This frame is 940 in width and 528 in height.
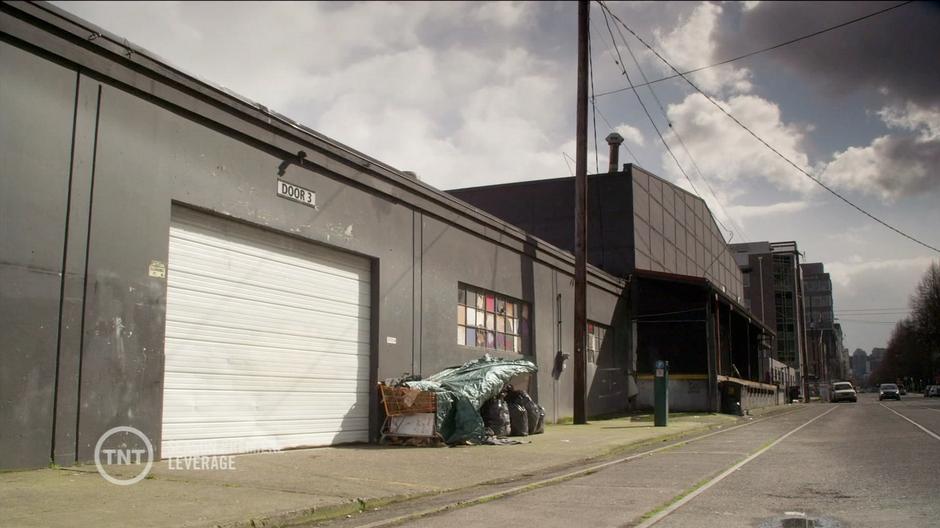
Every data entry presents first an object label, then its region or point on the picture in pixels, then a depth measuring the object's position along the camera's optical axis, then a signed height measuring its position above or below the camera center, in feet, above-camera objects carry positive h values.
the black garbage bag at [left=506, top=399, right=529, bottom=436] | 53.36 -3.86
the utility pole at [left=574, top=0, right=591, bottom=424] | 69.05 +12.41
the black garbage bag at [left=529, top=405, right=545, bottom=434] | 56.78 -4.48
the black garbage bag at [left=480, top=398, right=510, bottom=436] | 50.39 -3.34
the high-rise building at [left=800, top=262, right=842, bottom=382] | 464.94 +37.97
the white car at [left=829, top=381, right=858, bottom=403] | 211.00 -6.81
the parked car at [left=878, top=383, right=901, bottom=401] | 214.90 -6.89
